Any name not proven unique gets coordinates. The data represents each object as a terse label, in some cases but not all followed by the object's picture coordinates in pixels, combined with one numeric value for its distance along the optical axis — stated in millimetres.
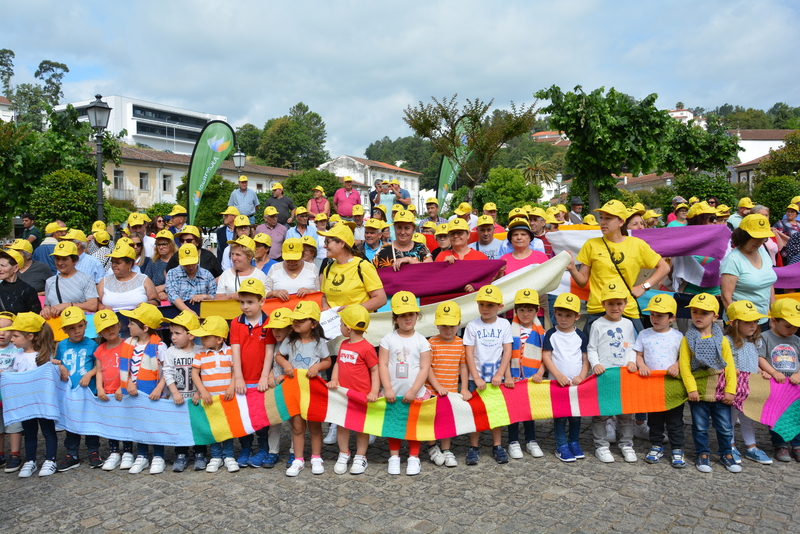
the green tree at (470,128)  19172
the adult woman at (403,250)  6977
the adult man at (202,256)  7480
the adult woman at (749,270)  5789
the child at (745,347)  5289
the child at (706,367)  5238
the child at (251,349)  5664
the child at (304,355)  5527
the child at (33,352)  5801
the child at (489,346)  5602
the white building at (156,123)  103812
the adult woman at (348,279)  6137
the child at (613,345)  5586
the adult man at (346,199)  13109
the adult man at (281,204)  12438
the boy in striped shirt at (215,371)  5586
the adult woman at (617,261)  5867
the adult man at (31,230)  12306
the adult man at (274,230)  10281
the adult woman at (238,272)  6797
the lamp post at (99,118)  12633
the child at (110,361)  5746
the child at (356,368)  5453
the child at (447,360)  5602
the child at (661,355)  5387
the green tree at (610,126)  17375
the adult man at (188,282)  6672
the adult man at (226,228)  10148
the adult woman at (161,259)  7504
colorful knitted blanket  5512
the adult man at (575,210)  11992
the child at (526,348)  5750
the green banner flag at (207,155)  12094
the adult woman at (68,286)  6734
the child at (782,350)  5355
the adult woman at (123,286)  6707
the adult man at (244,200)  12562
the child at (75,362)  5824
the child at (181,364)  5590
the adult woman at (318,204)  12438
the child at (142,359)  5703
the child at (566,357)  5559
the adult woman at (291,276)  6586
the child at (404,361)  5438
